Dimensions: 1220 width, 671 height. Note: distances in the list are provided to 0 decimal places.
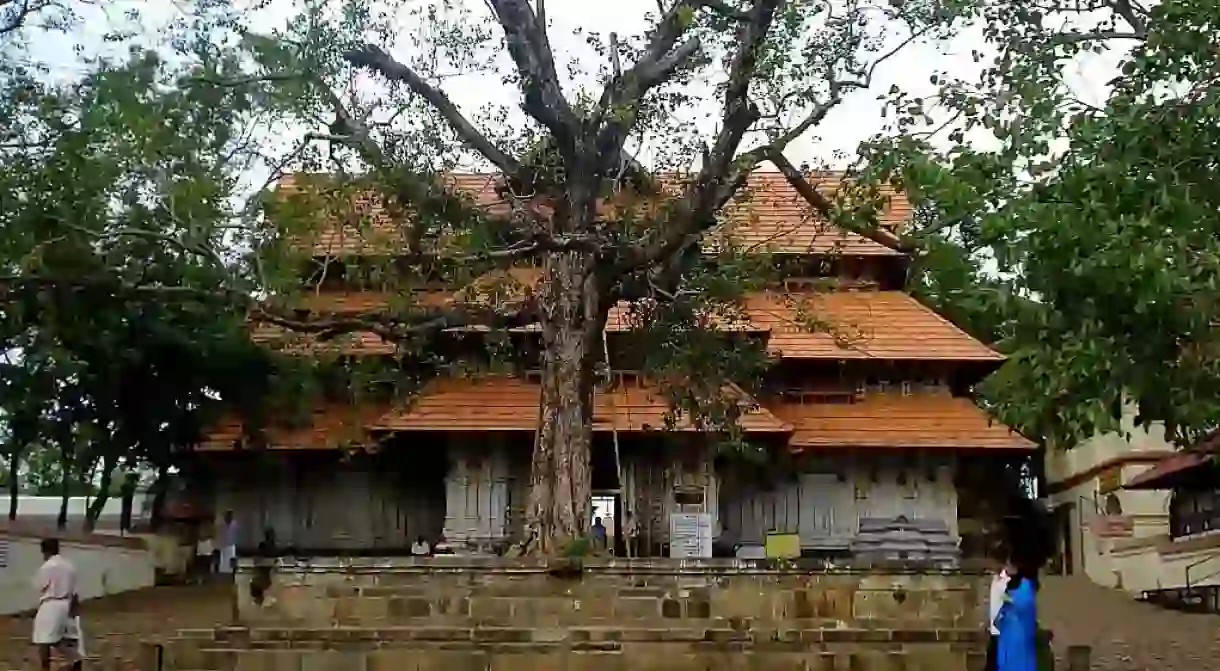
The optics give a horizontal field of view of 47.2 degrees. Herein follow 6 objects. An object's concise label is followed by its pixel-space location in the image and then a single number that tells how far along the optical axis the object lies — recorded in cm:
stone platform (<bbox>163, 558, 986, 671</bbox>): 1058
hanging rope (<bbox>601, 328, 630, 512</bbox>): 1844
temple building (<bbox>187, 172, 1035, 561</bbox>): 1966
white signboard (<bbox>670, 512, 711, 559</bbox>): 1781
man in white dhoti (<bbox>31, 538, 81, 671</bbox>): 1005
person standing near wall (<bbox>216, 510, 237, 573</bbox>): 2103
